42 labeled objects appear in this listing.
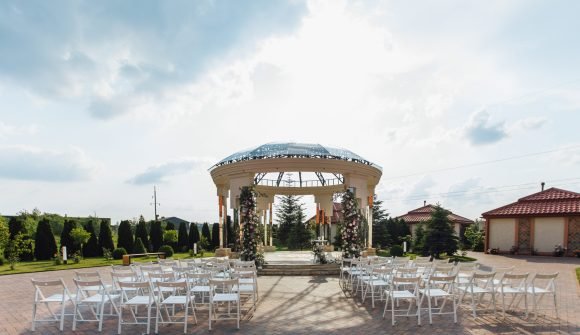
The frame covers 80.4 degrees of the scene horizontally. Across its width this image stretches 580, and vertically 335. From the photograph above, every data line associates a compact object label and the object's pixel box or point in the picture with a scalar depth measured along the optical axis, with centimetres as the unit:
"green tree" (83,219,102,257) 1934
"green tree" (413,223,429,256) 1719
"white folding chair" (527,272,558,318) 627
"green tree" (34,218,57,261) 1786
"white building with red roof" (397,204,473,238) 2817
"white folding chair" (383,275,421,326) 606
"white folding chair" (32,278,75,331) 570
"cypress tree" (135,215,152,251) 2123
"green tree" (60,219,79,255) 1856
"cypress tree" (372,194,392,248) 2469
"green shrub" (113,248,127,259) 1745
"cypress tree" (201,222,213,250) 2463
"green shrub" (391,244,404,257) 1733
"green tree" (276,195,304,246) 3194
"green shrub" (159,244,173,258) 1903
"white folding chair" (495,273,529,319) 629
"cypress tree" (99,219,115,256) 1952
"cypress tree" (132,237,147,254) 1974
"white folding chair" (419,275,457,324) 602
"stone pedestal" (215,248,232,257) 1541
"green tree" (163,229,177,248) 2183
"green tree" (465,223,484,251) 2287
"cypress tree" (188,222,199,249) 2362
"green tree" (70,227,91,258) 1769
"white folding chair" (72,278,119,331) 580
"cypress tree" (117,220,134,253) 2012
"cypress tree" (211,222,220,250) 2455
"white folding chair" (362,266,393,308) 721
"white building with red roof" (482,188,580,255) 1850
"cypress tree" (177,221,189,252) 2320
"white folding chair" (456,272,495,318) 652
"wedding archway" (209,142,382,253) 1259
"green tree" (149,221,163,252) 2194
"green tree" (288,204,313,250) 2896
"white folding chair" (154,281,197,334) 557
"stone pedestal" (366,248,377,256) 1556
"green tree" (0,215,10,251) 1495
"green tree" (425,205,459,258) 1664
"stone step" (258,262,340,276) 1198
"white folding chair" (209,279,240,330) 589
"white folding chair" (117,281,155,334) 557
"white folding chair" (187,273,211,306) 677
